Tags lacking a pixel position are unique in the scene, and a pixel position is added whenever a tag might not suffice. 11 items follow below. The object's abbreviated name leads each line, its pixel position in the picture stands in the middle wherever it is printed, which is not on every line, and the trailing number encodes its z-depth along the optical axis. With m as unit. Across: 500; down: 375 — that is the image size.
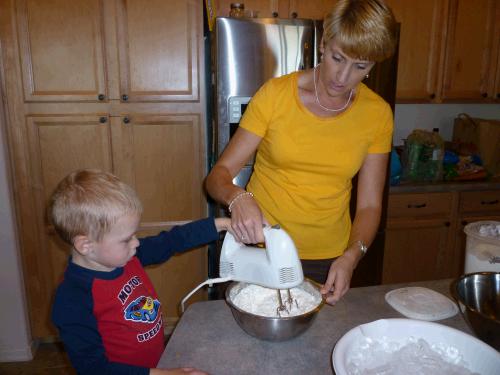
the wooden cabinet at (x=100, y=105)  2.01
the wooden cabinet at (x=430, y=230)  2.50
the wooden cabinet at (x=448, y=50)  2.52
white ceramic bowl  0.75
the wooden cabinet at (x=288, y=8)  2.18
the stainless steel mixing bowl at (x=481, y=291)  0.93
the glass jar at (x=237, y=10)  2.05
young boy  0.87
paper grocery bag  2.72
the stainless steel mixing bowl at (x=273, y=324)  0.85
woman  1.23
